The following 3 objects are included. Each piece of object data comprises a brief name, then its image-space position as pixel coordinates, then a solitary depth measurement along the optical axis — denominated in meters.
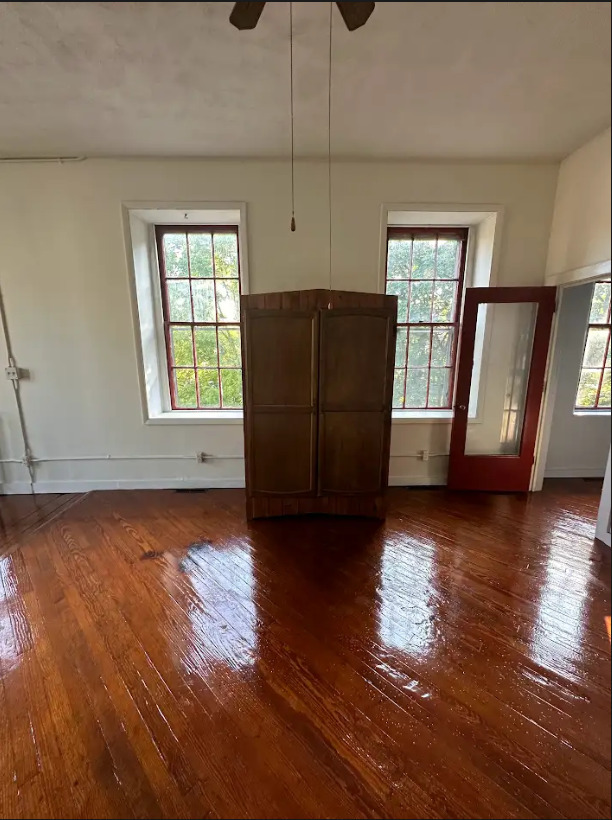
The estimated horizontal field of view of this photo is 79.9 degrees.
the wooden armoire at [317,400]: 2.70
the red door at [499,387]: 3.28
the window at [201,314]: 3.64
